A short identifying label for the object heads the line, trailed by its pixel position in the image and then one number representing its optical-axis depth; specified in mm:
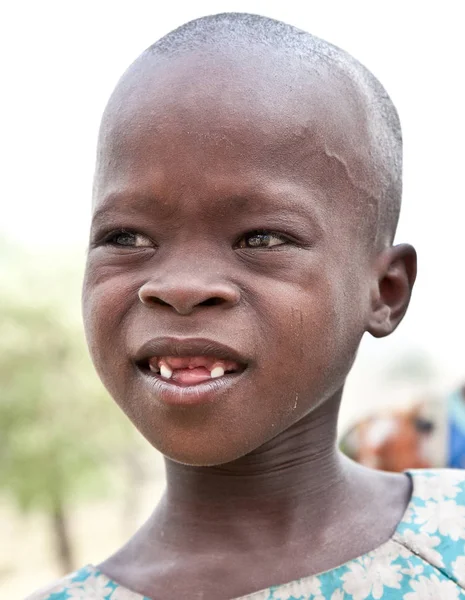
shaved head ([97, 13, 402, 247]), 1226
